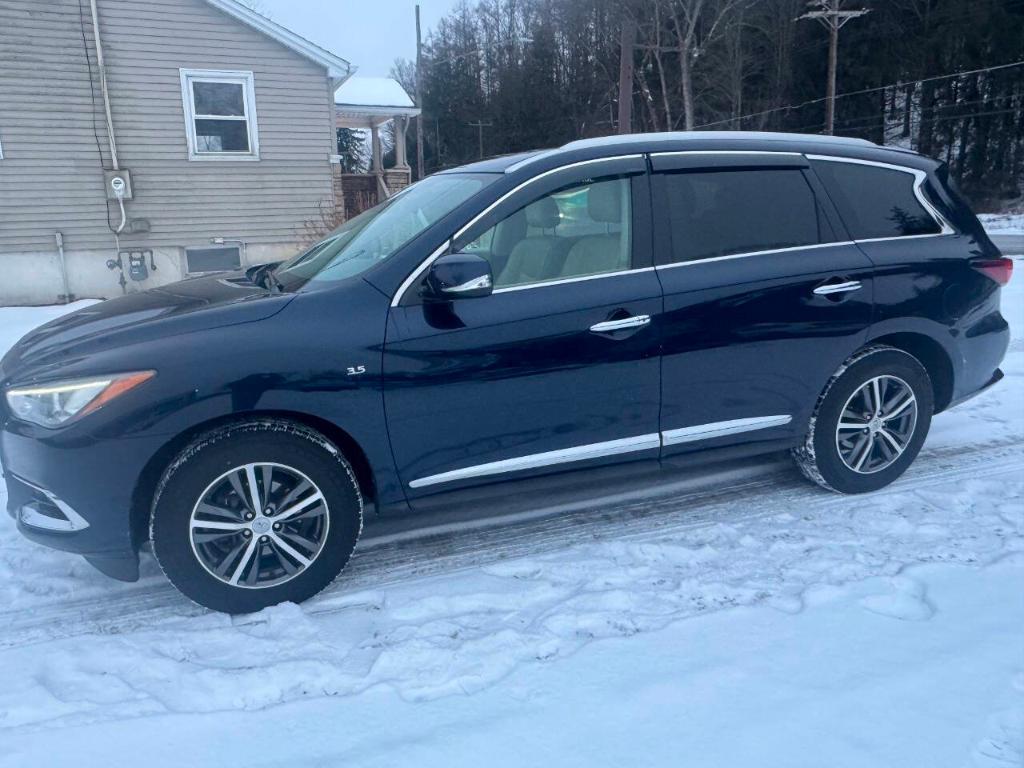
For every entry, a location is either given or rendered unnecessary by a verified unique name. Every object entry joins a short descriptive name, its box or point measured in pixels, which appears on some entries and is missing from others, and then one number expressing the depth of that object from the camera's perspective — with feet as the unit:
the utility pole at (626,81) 55.83
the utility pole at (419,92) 111.70
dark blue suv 10.52
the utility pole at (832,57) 107.24
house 45.01
